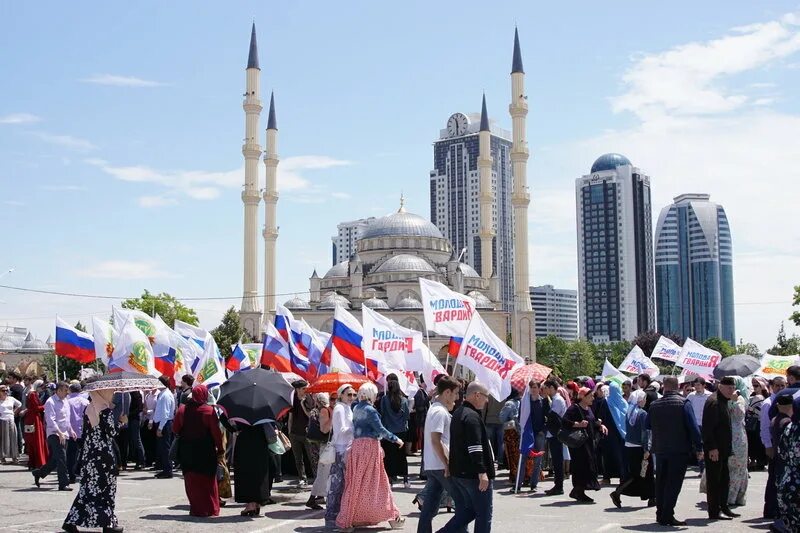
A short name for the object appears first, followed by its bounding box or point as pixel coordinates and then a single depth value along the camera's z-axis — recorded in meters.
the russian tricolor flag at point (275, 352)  18.28
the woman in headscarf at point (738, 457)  10.45
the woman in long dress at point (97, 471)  8.91
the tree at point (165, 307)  63.00
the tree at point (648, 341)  72.19
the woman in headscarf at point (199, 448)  9.91
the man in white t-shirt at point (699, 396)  11.68
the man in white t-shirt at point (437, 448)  7.82
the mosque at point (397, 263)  61.01
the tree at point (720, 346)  81.50
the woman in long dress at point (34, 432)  14.14
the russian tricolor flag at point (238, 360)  19.22
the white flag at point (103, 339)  17.98
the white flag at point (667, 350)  23.70
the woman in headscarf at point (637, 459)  11.11
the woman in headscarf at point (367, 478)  9.31
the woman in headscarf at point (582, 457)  11.35
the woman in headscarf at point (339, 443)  9.53
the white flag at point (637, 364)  23.27
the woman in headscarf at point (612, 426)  12.86
